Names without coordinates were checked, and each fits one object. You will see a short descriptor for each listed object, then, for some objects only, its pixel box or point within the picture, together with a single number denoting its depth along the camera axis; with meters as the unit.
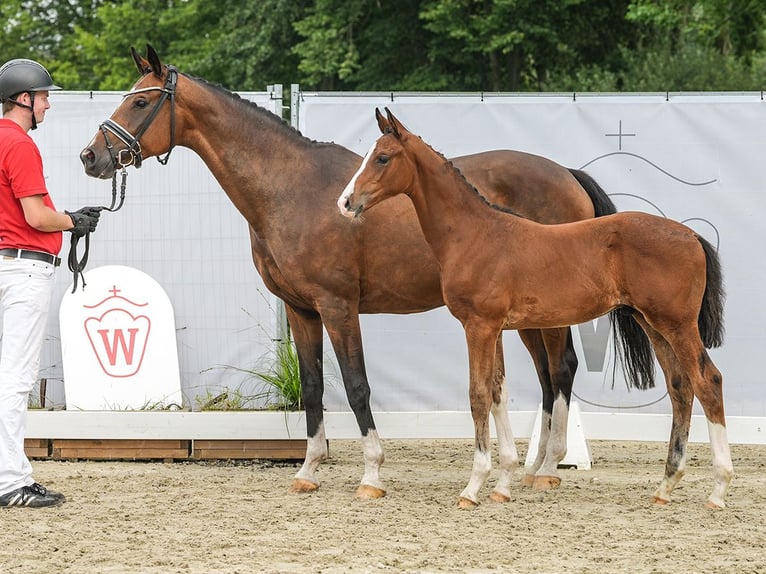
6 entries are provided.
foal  10.29
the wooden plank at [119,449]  13.96
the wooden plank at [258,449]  13.82
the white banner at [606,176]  14.52
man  10.40
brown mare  11.44
